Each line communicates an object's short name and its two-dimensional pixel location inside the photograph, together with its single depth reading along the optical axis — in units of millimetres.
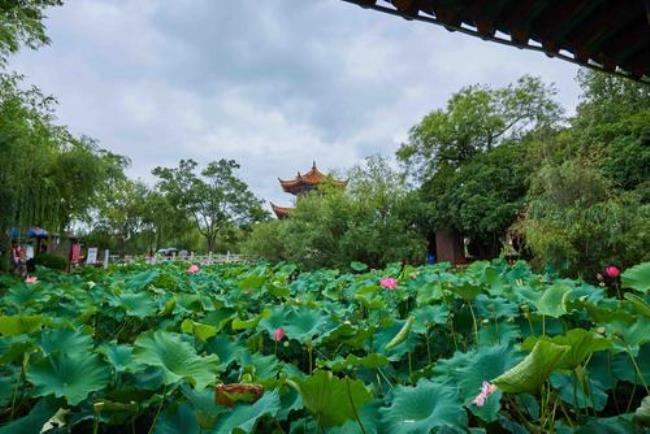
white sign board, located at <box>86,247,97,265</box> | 39360
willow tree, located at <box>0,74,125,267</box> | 20342
